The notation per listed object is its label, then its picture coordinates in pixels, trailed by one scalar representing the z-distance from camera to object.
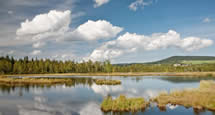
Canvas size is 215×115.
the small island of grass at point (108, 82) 71.11
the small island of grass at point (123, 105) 26.83
